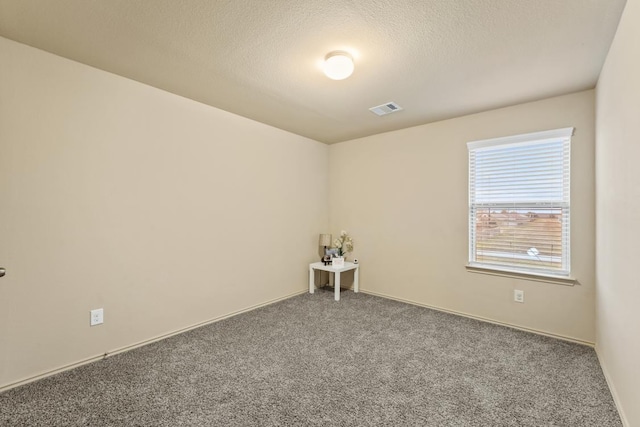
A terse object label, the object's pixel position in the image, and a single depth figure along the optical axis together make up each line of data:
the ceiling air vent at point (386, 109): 3.07
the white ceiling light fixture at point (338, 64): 2.07
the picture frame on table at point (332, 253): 4.29
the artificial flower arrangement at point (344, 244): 4.38
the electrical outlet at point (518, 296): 2.99
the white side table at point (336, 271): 3.96
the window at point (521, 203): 2.82
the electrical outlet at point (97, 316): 2.34
